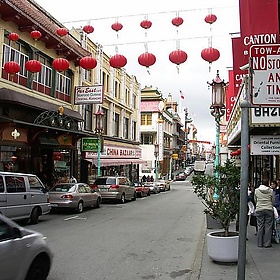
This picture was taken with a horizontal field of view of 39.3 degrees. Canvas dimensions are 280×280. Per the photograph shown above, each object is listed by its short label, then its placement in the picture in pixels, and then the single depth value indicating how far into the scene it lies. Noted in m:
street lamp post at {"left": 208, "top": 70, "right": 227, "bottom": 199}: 14.87
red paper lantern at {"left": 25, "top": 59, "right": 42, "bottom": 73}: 17.62
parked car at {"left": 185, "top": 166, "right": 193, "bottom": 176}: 82.25
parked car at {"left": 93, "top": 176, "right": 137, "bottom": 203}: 23.86
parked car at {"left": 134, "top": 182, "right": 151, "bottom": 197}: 31.43
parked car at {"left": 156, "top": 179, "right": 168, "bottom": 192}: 40.87
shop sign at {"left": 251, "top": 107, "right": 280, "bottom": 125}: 10.43
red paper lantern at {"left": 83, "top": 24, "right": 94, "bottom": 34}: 13.54
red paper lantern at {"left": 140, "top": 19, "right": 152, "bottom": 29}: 12.33
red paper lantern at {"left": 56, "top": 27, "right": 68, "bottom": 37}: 15.62
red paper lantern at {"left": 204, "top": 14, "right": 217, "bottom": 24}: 11.81
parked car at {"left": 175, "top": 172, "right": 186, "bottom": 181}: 69.88
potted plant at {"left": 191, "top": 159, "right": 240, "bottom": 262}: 8.08
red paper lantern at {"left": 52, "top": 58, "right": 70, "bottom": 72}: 18.63
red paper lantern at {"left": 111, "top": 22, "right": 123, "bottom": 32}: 12.95
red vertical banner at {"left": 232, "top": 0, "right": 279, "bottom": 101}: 10.17
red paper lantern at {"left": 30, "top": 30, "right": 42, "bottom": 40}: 16.73
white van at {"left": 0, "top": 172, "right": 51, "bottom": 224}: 12.53
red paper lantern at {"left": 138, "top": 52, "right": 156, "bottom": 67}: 12.06
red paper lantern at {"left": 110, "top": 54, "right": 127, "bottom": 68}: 13.30
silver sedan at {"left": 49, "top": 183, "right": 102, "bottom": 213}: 17.62
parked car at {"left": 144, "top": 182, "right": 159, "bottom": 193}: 37.42
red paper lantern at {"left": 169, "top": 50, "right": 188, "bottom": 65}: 11.83
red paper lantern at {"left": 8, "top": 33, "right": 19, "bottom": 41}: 17.16
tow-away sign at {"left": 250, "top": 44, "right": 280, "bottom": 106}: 4.53
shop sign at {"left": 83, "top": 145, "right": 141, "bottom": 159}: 33.38
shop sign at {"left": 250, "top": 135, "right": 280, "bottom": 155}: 11.26
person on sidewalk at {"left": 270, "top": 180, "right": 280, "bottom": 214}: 11.59
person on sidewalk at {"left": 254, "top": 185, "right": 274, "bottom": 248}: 9.64
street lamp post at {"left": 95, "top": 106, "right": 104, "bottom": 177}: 28.39
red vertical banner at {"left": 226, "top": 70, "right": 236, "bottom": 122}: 19.23
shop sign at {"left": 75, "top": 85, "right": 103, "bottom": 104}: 26.58
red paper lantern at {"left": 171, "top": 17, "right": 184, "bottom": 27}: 12.01
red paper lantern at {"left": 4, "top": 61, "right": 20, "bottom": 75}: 17.66
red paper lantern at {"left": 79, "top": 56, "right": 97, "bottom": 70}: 15.61
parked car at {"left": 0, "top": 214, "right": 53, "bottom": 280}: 5.06
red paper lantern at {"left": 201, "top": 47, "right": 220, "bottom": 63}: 11.53
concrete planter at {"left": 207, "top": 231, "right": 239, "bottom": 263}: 8.01
